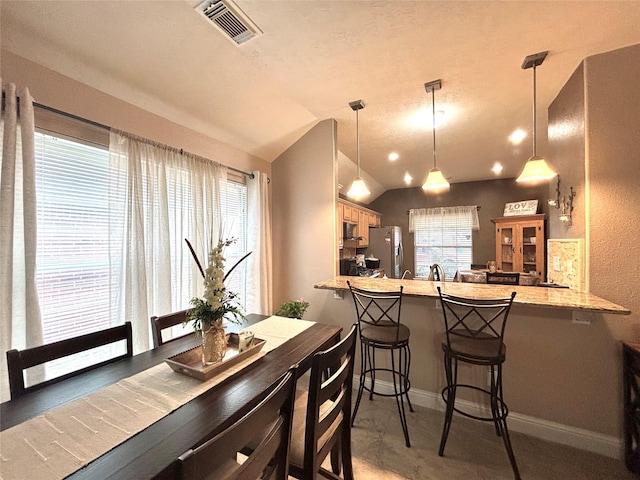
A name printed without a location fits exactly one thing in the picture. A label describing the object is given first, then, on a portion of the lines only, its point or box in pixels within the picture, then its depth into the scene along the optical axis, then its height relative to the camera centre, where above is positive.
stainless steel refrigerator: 5.38 -0.18
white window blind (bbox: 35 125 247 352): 1.58 +0.04
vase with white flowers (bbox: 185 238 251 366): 1.26 -0.35
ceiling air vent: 1.49 +1.36
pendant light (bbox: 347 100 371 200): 2.64 +0.53
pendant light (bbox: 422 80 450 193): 2.29 +0.55
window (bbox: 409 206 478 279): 5.68 +0.05
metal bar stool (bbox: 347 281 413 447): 1.93 -0.74
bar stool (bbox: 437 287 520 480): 1.61 -0.75
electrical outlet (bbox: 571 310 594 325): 1.77 -0.54
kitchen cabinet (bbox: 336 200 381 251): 4.32 +0.38
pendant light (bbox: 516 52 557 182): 1.95 +0.54
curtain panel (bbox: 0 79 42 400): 1.35 +0.08
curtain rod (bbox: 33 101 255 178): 1.52 +0.80
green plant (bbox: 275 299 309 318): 2.60 -0.71
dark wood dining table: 0.72 -0.63
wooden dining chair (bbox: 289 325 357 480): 1.05 -0.88
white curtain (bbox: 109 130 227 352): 1.89 +0.15
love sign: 4.77 +0.59
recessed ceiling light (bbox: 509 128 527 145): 3.23 +1.35
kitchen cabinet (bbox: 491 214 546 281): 4.50 -0.09
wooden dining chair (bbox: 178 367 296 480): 0.60 -0.56
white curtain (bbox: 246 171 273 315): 3.03 -0.09
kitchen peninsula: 1.73 -0.92
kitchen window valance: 5.61 +0.52
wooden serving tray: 1.18 -0.61
